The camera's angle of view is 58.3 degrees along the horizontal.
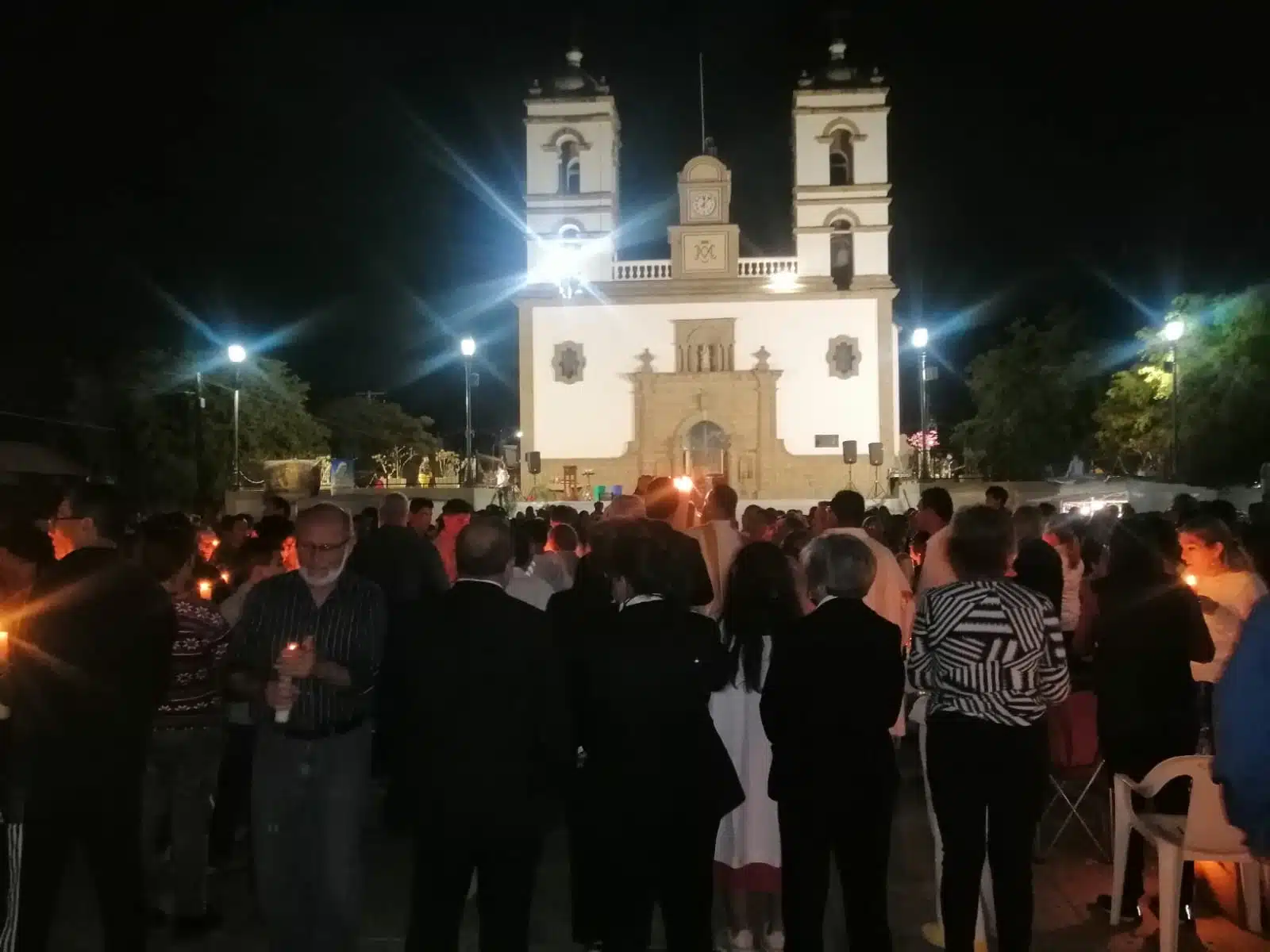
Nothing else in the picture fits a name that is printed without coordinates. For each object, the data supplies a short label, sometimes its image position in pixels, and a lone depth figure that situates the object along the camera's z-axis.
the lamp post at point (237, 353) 23.30
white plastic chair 4.68
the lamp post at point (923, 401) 25.38
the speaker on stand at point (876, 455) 32.72
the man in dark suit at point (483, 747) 3.79
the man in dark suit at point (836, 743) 4.11
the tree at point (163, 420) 32.84
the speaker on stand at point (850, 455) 33.41
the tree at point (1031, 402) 37.28
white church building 34.50
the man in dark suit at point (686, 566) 4.04
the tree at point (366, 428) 45.75
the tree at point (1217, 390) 27.75
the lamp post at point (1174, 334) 21.70
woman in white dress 4.62
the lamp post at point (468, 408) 28.16
